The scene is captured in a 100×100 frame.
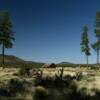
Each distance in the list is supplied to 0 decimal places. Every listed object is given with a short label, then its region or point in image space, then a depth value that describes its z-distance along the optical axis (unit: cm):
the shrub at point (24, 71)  1076
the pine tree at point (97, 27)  2642
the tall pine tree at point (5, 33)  2396
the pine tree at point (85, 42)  3049
